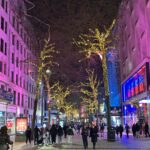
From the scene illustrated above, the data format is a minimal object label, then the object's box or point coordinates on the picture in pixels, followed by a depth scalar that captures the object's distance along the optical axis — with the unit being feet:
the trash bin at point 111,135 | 75.82
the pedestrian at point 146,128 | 90.75
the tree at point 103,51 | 77.88
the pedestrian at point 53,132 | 71.84
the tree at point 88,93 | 152.23
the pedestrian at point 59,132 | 79.79
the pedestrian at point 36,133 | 73.58
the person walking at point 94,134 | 59.11
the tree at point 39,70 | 88.73
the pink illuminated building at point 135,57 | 101.63
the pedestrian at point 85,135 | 59.04
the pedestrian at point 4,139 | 29.94
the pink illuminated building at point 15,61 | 115.58
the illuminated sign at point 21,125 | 78.03
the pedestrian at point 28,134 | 75.89
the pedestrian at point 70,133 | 77.49
